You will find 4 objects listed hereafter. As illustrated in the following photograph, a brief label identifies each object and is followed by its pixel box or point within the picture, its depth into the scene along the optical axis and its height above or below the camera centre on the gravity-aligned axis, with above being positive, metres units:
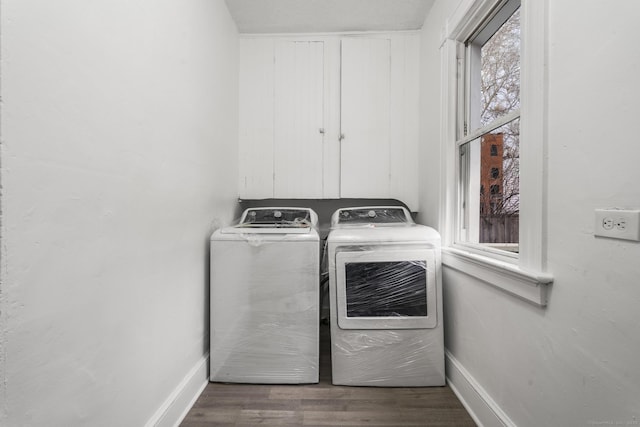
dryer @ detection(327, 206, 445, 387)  1.62 -0.57
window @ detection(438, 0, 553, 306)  0.98 +0.32
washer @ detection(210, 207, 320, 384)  1.65 -0.59
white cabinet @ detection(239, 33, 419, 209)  2.28 +0.77
